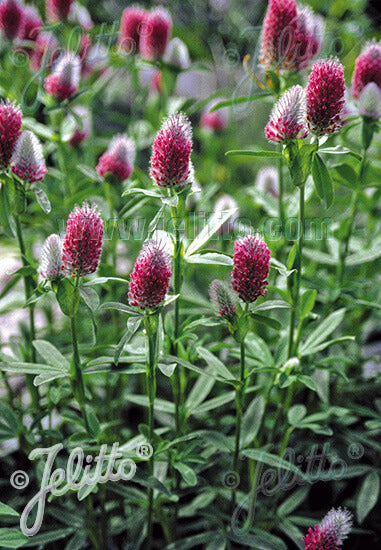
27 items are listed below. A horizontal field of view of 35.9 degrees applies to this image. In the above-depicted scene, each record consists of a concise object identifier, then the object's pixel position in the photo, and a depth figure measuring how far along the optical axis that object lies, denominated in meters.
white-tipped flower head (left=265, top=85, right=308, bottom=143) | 0.97
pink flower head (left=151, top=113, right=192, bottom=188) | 0.96
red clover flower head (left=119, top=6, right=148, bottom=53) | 1.71
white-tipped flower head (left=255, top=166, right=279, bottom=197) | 1.68
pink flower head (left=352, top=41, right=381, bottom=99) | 1.23
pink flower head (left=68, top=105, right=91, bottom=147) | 1.72
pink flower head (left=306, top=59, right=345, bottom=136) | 0.96
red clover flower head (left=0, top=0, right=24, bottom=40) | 1.66
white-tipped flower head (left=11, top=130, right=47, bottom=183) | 1.03
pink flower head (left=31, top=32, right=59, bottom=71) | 1.64
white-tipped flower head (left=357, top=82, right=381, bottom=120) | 1.19
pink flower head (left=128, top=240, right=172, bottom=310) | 0.92
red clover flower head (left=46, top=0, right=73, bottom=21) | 1.74
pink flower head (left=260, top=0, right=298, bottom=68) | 1.18
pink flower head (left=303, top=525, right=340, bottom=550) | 0.98
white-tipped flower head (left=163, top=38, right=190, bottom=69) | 1.63
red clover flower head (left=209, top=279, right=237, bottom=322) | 1.03
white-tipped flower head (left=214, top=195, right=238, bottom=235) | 1.49
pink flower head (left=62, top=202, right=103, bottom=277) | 0.94
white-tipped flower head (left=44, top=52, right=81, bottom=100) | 1.36
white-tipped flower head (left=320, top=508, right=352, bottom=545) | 0.98
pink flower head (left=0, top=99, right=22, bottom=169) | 1.01
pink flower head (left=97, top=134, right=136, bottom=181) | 1.32
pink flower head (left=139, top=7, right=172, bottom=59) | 1.59
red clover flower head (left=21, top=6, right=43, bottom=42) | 1.91
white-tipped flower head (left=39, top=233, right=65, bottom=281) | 0.98
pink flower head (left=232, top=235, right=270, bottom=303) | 0.97
